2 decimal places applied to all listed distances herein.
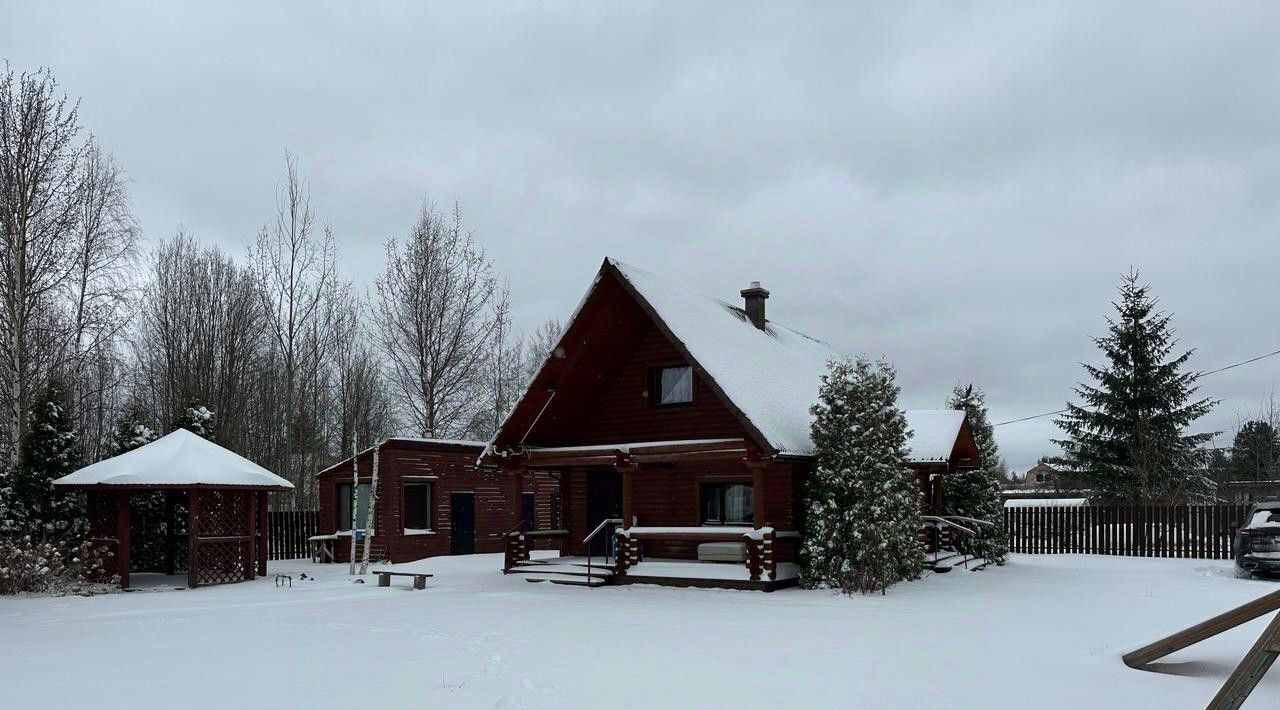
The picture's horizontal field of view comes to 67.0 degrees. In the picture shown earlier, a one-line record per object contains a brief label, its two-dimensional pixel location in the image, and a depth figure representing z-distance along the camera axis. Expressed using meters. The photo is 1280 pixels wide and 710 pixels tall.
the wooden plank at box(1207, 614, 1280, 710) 6.58
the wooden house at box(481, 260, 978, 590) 18.00
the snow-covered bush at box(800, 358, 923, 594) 16.58
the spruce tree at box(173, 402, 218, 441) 24.17
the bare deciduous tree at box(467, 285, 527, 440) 42.19
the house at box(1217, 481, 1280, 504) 37.72
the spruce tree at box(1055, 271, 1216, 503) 31.95
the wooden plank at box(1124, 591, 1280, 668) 7.60
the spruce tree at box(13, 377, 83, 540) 19.12
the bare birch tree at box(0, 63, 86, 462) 21.55
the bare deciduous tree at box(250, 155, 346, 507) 35.44
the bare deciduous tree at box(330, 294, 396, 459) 44.03
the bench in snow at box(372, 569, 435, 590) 18.19
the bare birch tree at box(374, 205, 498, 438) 34.28
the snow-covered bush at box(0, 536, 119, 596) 17.22
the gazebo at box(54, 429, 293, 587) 18.67
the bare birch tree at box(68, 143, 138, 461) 24.89
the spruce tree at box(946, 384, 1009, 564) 22.42
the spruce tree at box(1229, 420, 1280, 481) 39.66
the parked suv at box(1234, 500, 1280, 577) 18.11
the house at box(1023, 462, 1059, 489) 95.29
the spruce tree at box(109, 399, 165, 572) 21.77
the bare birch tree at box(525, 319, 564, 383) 56.03
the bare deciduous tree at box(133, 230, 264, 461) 38.50
